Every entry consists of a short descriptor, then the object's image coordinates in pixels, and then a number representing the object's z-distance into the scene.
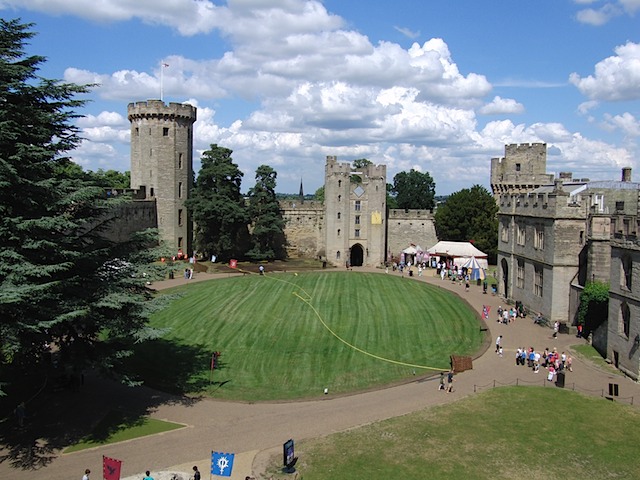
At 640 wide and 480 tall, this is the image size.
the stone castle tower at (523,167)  62.28
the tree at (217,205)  54.75
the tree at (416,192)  98.19
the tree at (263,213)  60.12
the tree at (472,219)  61.94
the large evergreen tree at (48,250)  18.94
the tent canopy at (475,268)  51.84
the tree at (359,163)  110.05
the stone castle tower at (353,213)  61.72
